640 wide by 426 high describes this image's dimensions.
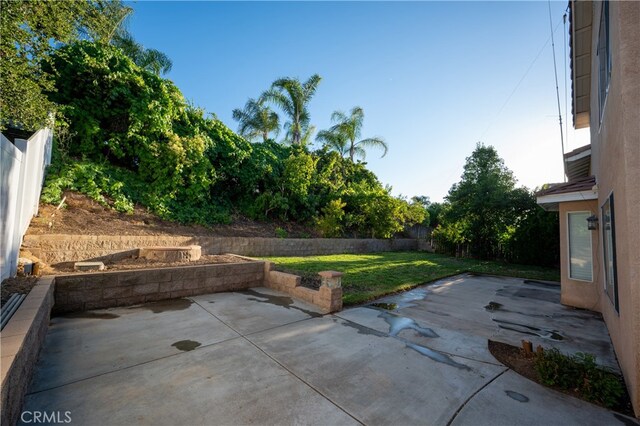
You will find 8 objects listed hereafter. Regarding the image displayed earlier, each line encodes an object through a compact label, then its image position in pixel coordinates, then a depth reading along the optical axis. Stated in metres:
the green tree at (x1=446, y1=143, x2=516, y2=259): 14.23
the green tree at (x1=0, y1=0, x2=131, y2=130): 3.93
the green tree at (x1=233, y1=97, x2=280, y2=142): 19.61
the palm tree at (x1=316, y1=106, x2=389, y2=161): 21.30
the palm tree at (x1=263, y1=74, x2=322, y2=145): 18.88
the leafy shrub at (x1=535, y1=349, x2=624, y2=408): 2.63
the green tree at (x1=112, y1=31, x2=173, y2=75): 14.91
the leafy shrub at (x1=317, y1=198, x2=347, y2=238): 15.32
